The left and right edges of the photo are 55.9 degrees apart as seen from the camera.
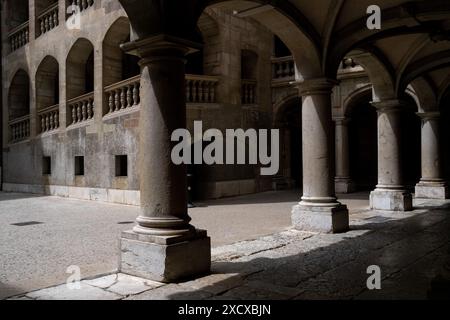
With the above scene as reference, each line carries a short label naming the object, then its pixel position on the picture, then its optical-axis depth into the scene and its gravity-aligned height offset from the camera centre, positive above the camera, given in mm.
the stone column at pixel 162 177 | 4496 -100
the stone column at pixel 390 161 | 9953 +70
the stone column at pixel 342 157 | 15344 +273
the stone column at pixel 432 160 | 12773 +95
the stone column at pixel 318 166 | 7242 -14
